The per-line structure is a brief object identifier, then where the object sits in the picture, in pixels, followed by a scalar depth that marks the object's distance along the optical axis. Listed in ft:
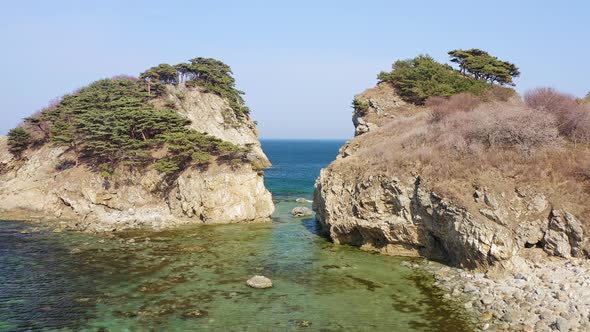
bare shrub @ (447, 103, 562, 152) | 91.04
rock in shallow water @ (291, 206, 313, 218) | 157.99
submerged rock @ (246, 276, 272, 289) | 79.66
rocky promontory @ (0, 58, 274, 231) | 143.13
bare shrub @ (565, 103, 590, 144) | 94.73
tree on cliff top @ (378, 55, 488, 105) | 170.19
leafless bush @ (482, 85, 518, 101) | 145.54
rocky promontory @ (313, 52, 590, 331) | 69.10
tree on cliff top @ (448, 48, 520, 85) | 190.11
